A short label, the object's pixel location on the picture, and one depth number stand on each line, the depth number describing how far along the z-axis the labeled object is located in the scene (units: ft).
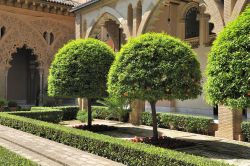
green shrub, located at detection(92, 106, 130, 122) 55.98
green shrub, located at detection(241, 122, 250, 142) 36.25
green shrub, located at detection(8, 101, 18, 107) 74.90
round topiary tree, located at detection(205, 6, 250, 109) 21.81
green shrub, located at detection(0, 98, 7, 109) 69.17
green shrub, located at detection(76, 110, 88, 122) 56.34
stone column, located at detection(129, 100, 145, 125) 52.49
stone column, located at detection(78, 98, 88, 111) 66.64
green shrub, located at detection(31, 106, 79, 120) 59.77
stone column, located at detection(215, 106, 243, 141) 37.22
